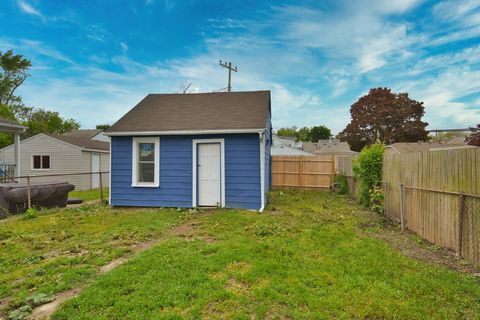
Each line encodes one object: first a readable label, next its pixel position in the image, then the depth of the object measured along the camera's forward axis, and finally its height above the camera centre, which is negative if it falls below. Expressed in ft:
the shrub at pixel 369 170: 29.04 -0.84
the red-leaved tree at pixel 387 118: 127.85 +19.38
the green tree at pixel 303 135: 250.96 +23.11
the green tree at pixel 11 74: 101.60 +31.54
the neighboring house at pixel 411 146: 80.61 +4.41
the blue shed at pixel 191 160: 29.01 +0.23
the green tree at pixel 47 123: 107.55 +16.74
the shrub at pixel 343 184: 46.59 -3.61
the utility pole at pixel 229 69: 71.59 +23.01
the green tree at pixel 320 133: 238.48 +23.41
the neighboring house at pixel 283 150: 94.82 +3.83
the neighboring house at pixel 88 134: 89.97 +9.74
